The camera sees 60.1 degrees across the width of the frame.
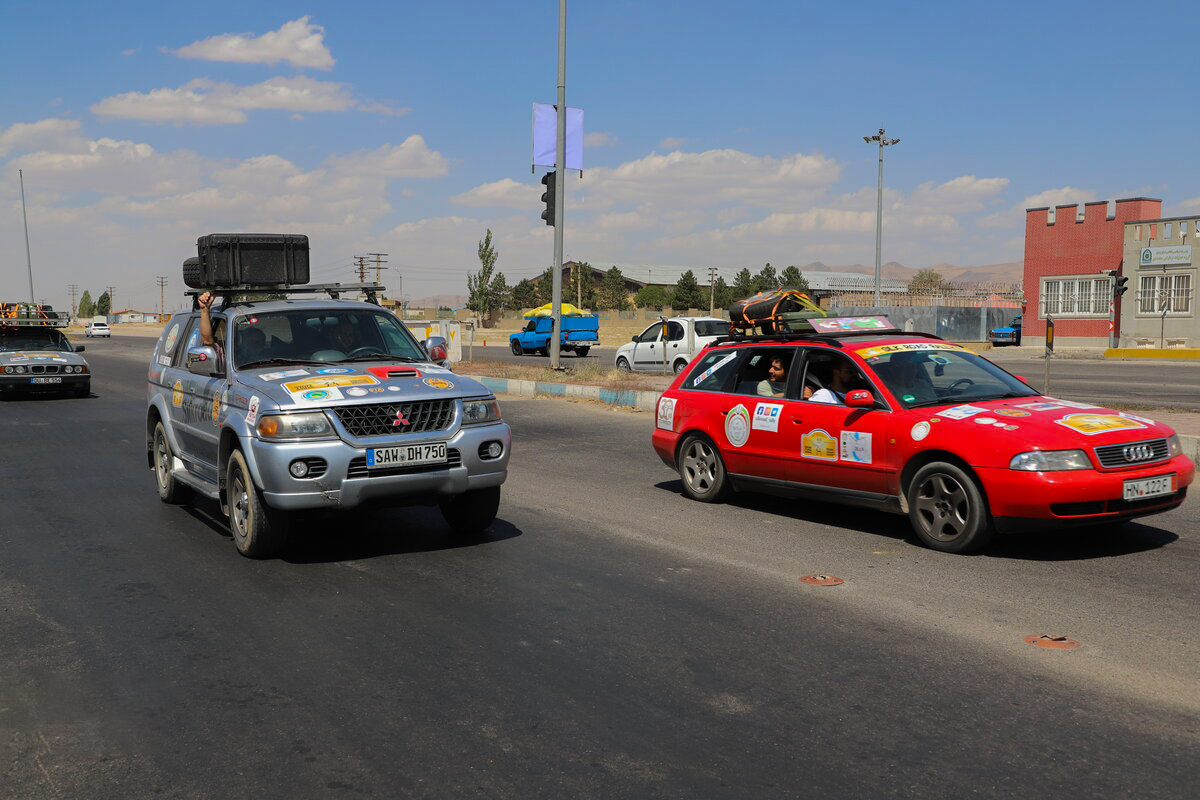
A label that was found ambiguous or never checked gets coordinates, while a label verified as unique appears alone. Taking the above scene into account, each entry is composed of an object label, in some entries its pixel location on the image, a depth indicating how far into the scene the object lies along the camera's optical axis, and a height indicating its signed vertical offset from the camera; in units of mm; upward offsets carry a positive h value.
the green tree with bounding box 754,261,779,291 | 93188 +1904
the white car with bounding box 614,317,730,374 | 26000 -1125
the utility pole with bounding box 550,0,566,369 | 23375 +3399
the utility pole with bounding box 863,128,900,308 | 44438 +3740
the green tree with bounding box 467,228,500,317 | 84438 +1733
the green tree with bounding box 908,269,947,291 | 105544 +2454
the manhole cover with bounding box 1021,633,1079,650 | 4898 -1632
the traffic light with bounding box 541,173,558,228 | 22969 +2261
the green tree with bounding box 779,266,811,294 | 92438 +1990
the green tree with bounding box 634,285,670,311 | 90419 +134
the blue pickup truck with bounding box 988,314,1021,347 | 51906 -1797
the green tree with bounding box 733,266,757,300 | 89769 +1397
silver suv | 6453 -806
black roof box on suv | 10719 +403
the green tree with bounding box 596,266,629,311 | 91812 +575
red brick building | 43750 +1578
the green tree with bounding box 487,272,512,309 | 91938 +550
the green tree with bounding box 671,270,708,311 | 86062 +466
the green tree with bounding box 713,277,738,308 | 93431 +344
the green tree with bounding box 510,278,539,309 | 94500 +302
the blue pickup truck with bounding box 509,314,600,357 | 39219 -1421
